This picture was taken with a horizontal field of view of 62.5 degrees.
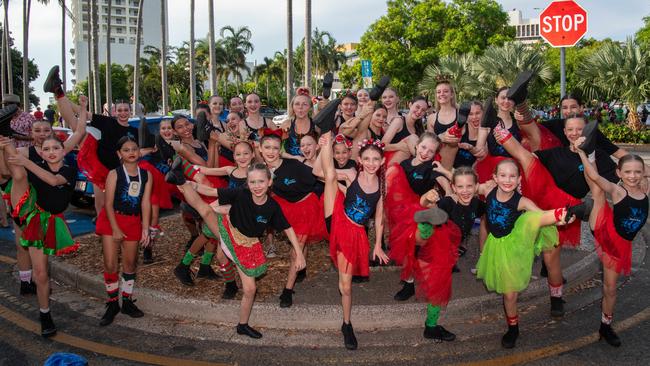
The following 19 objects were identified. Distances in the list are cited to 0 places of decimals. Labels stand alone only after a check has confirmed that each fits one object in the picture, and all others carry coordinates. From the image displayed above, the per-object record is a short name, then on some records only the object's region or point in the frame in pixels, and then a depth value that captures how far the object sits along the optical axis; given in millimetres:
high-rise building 124625
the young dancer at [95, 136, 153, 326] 5078
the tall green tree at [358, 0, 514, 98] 39562
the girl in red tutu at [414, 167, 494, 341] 4516
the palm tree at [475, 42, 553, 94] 21641
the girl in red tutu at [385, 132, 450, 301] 5012
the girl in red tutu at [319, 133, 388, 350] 4598
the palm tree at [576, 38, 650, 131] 20156
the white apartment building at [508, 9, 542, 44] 158875
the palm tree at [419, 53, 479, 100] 22969
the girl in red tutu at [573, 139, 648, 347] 4305
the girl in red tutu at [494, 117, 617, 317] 5008
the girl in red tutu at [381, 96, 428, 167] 6199
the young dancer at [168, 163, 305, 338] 4598
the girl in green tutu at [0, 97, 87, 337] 4785
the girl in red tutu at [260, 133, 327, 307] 5508
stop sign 9617
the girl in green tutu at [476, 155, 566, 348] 4395
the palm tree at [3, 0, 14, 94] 36178
